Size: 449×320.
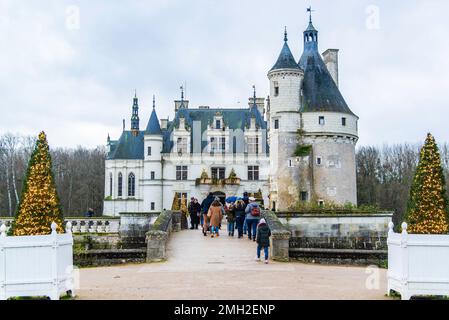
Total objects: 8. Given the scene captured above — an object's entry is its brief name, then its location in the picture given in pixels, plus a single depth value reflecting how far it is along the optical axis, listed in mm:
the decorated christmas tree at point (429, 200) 16500
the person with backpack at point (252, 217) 20938
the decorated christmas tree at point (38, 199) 16483
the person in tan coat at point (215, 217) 23062
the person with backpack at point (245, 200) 24084
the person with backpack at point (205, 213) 23938
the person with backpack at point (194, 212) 27156
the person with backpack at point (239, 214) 22984
